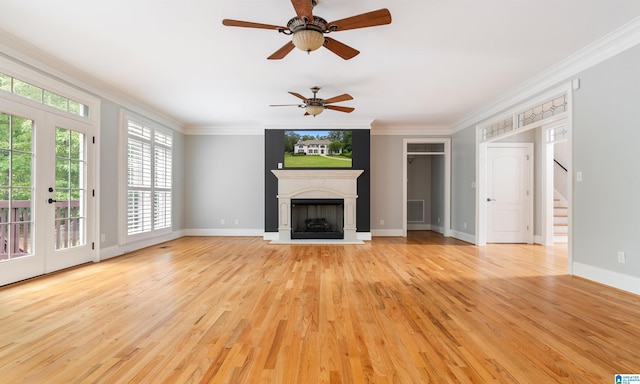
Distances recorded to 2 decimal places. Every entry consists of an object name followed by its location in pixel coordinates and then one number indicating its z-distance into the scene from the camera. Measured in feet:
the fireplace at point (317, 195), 22.40
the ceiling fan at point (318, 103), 15.71
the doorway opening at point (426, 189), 27.14
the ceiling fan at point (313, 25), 8.02
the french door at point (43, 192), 11.19
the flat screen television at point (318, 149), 22.81
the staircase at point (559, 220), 21.77
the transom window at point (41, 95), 11.28
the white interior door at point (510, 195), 21.97
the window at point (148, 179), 18.62
